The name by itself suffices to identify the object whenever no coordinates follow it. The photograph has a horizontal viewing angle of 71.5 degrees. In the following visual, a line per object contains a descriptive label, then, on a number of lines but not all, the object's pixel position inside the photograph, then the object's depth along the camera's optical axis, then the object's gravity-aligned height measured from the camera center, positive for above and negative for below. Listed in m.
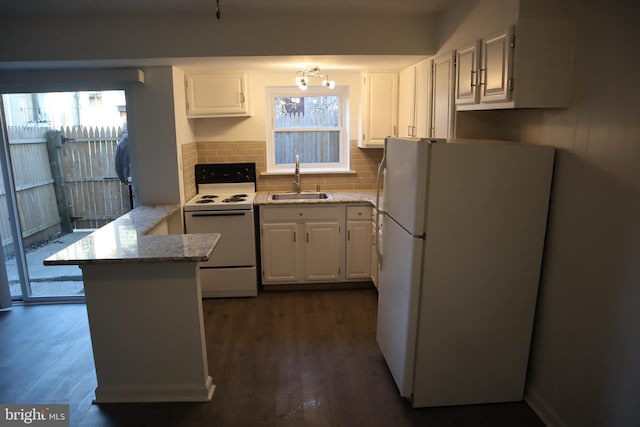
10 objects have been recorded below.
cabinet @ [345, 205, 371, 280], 4.19 -1.08
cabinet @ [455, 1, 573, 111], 2.21 +0.33
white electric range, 4.01 -1.02
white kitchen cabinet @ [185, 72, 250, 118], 4.14 +0.32
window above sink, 4.74 -0.02
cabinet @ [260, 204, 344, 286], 4.15 -1.08
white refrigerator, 2.32 -0.74
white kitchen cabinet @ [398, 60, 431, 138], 3.54 +0.23
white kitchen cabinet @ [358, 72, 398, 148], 4.27 +0.19
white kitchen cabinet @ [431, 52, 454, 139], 3.08 +0.22
